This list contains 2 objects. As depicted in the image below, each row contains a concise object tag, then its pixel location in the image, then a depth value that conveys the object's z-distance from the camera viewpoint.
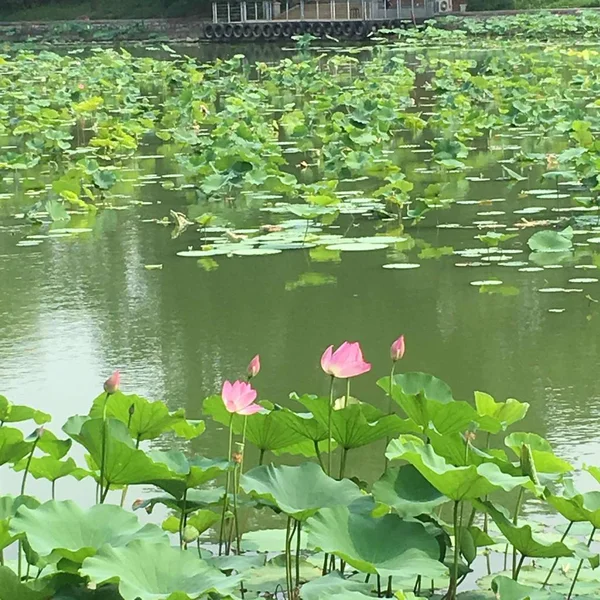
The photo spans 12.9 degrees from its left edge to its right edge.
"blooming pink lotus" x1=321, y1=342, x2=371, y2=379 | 9.20
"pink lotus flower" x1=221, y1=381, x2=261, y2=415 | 9.20
